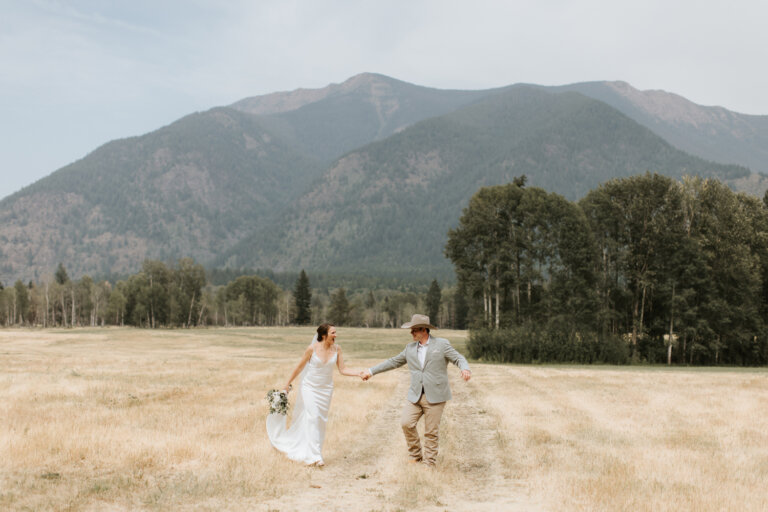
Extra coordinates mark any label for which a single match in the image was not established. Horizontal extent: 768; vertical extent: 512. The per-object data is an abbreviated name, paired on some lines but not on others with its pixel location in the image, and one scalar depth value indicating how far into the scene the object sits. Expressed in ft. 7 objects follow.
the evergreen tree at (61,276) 610.24
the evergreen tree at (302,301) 525.75
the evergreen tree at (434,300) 542.57
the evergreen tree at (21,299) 504.43
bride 46.24
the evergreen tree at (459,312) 527.85
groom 44.91
